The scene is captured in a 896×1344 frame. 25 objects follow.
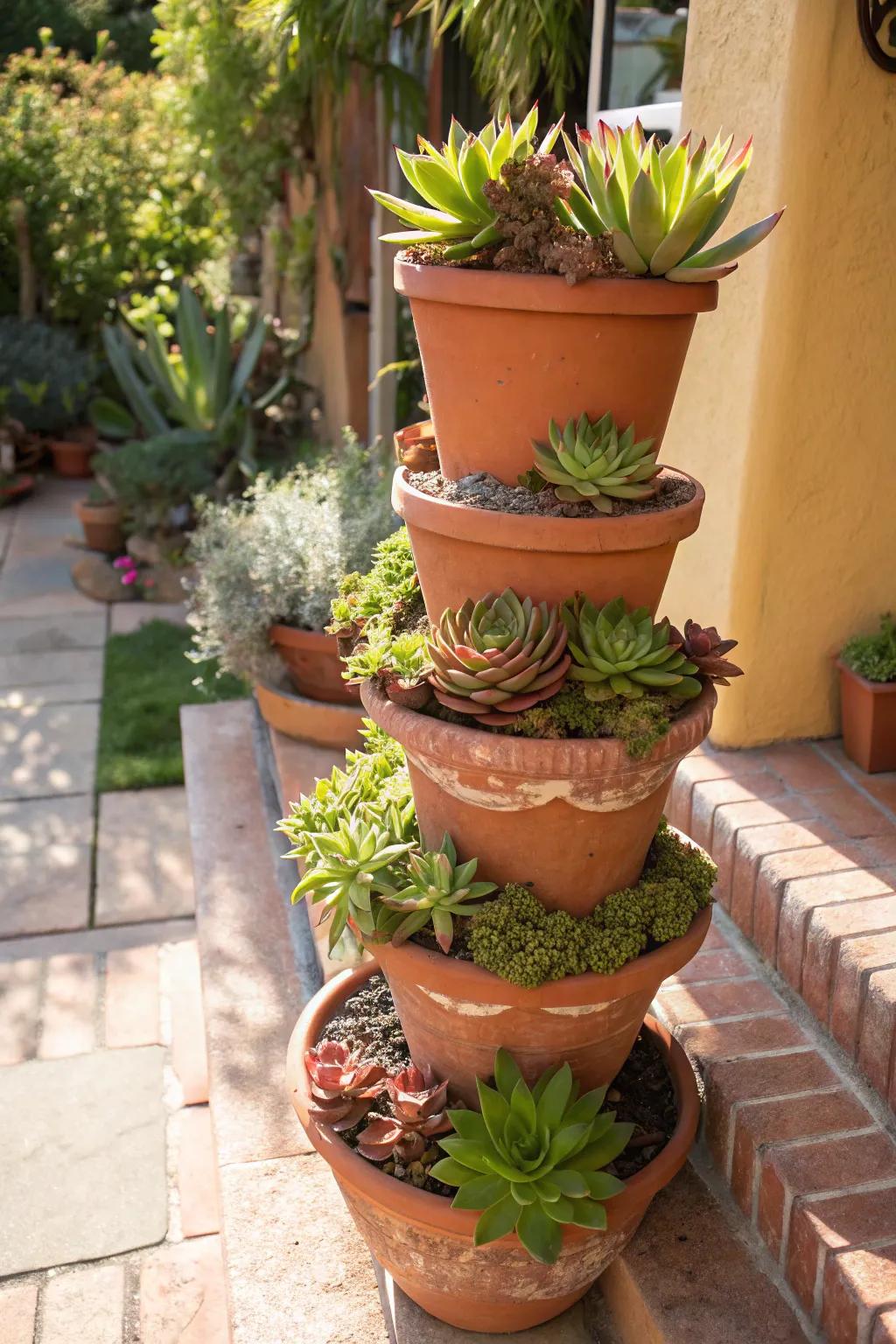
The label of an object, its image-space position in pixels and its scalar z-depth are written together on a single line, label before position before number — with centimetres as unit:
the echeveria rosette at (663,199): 140
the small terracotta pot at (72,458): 730
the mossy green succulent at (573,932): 164
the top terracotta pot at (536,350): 146
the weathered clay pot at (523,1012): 166
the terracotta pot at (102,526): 567
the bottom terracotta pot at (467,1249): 171
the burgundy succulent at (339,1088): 182
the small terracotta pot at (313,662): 343
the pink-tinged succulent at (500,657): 150
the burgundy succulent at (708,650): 165
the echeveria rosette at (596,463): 150
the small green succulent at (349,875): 168
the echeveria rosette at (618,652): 155
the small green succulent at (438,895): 165
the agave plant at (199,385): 560
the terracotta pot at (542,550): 151
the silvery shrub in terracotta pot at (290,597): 345
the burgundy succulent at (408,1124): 175
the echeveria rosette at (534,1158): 160
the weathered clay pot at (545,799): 155
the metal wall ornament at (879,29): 217
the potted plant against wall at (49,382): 721
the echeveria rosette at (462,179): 148
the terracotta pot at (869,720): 254
